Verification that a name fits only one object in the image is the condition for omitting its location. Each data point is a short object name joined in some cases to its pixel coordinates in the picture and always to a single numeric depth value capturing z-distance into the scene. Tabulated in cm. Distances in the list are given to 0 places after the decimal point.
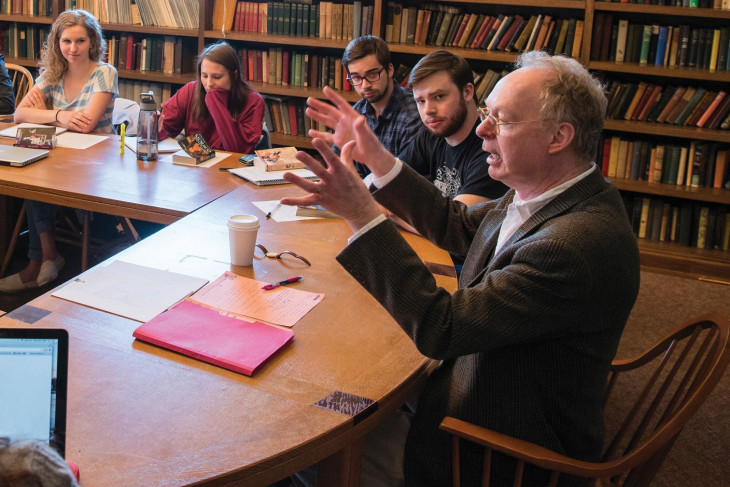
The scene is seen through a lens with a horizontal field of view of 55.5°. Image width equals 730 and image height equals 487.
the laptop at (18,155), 255
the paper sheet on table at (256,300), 153
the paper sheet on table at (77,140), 294
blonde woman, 315
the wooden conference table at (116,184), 229
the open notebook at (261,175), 258
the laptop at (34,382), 85
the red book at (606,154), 408
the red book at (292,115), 448
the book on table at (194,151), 281
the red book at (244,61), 450
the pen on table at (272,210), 221
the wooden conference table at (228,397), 107
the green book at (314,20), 426
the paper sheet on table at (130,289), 152
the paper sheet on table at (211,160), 280
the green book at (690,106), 384
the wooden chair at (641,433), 126
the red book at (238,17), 440
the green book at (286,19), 432
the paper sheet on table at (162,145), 296
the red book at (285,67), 442
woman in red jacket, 315
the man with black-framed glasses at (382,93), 308
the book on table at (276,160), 273
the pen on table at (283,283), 167
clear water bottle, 276
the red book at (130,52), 461
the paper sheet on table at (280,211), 221
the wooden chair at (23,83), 390
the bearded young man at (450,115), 243
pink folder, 134
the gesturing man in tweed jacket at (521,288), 121
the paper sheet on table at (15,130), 295
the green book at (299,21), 429
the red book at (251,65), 448
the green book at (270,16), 433
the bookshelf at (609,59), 379
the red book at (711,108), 380
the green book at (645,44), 388
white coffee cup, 177
